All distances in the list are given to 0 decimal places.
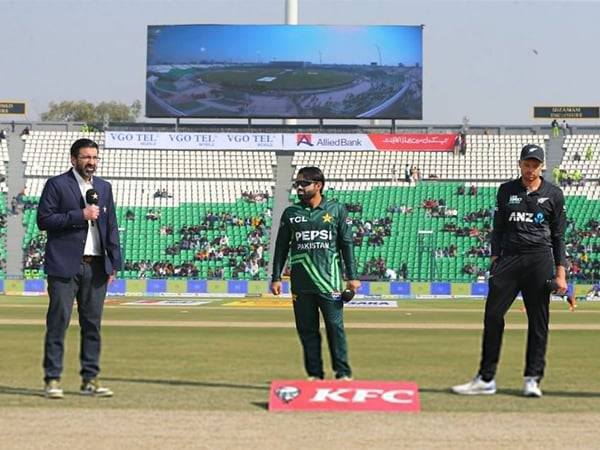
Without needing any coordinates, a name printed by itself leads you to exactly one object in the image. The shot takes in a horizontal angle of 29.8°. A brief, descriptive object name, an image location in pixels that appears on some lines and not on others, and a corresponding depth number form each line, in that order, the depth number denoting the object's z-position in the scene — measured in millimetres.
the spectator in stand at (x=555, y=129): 61094
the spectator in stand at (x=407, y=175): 58494
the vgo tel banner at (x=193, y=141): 59031
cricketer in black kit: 10242
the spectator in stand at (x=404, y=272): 50156
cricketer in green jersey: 10516
